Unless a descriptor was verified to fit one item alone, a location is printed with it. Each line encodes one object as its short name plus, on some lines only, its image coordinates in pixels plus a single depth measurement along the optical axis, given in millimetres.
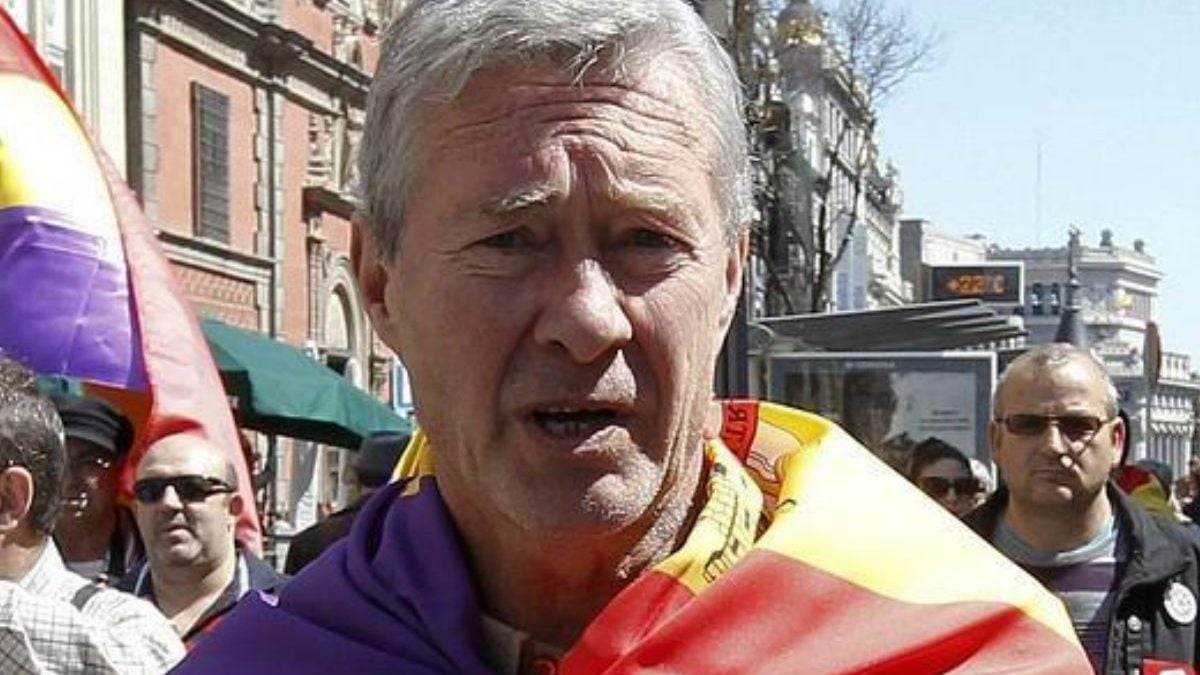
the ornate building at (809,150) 19478
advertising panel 12352
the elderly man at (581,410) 2047
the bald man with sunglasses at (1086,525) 5059
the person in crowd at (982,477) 8966
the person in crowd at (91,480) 5562
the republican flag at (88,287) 5762
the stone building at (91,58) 21236
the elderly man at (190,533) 5426
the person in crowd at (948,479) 8617
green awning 15844
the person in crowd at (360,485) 6625
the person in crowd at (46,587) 3238
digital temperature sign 25875
